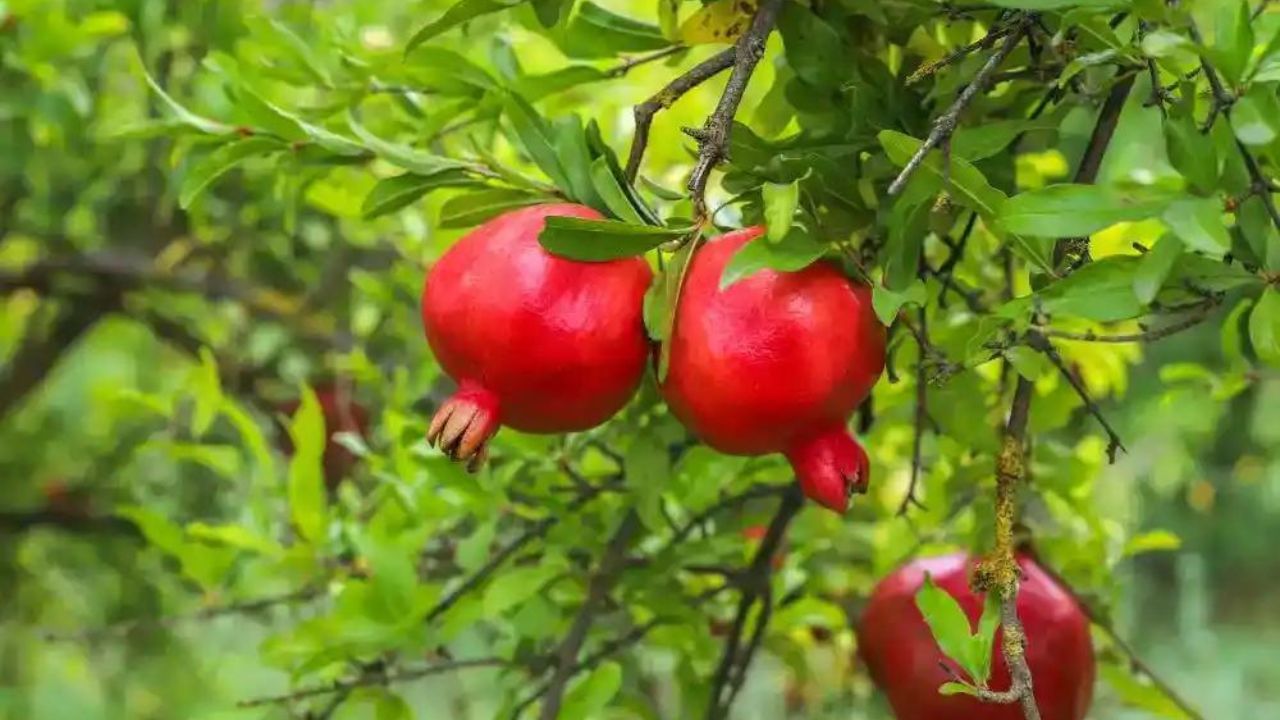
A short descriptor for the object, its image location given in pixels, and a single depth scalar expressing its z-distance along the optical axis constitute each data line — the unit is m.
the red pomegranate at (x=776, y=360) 1.54
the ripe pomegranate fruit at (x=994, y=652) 1.68
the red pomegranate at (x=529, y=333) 1.55
